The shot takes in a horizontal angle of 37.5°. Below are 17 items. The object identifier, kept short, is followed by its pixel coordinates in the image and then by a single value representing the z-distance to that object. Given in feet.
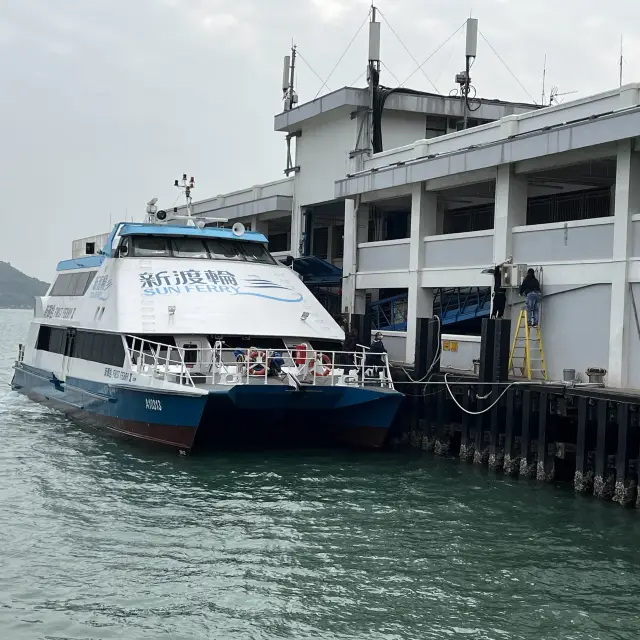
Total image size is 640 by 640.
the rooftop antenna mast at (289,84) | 111.14
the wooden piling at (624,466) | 47.19
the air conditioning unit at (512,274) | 62.95
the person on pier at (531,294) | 61.31
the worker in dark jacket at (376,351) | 67.77
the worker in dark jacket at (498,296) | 63.31
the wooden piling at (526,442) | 54.08
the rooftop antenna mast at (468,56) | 92.32
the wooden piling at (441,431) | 62.49
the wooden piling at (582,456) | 50.37
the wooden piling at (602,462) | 48.57
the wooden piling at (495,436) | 56.70
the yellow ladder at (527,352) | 61.82
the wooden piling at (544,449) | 52.80
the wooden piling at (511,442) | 55.26
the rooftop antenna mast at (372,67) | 88.12
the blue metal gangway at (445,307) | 76.95
